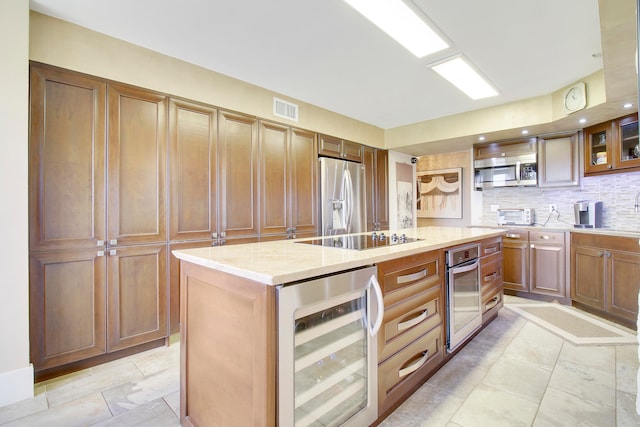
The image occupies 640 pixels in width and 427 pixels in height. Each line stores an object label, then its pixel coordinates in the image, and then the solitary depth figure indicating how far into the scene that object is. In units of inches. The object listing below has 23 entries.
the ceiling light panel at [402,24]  76.9
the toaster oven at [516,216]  166.9
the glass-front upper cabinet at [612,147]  124.4
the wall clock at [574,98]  119.7
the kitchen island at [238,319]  42.3
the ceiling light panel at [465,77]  110.4
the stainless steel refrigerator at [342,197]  154.6
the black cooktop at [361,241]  72.9
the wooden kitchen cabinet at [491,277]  102.8
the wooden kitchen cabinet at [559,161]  147.6
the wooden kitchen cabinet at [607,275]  110.5
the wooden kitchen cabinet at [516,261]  152.9
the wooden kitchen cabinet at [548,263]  142.3
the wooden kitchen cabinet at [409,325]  61.2
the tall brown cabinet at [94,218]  79.1
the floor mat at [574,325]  103.8
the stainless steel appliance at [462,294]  82.2
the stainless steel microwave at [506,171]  160.0
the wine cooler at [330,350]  43.3
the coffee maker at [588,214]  141.4
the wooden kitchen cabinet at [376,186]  184.4
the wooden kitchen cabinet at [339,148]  156.0
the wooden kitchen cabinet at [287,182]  129.4
